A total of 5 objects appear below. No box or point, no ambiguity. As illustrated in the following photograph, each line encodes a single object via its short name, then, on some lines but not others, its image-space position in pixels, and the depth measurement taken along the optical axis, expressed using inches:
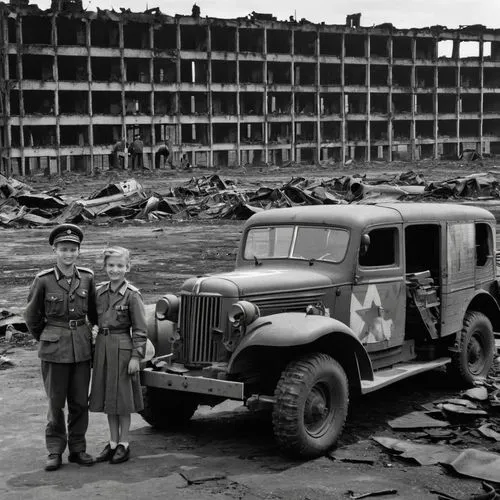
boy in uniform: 291.1
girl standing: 295.7
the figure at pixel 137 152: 2299.5
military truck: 310.2
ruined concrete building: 2352.4
